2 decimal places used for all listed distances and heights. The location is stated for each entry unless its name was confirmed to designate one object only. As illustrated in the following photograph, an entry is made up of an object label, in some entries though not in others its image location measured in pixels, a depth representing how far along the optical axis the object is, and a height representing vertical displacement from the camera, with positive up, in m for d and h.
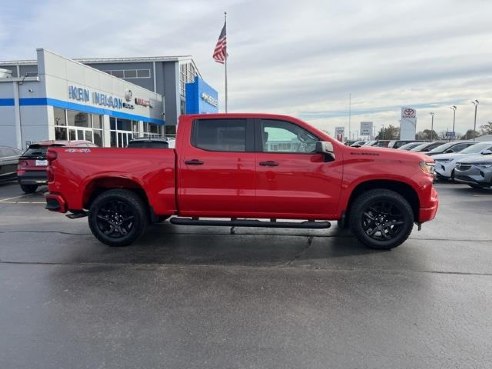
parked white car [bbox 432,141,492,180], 15.53 -0.81
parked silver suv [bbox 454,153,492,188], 12.83 -1.05
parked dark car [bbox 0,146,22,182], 14.51 -0.94
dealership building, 19.97 +2.32
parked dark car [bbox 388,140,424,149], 29.90 -0.53
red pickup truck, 6.06 -0.65
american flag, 28.41 +5.75
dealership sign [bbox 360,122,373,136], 46.75 +0.93
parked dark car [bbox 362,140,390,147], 34.97 -0.56
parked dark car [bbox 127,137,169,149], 12.09 -0.21
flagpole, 28.42 +4.86
